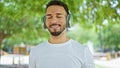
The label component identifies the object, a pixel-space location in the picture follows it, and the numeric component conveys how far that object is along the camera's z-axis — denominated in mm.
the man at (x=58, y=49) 2268
